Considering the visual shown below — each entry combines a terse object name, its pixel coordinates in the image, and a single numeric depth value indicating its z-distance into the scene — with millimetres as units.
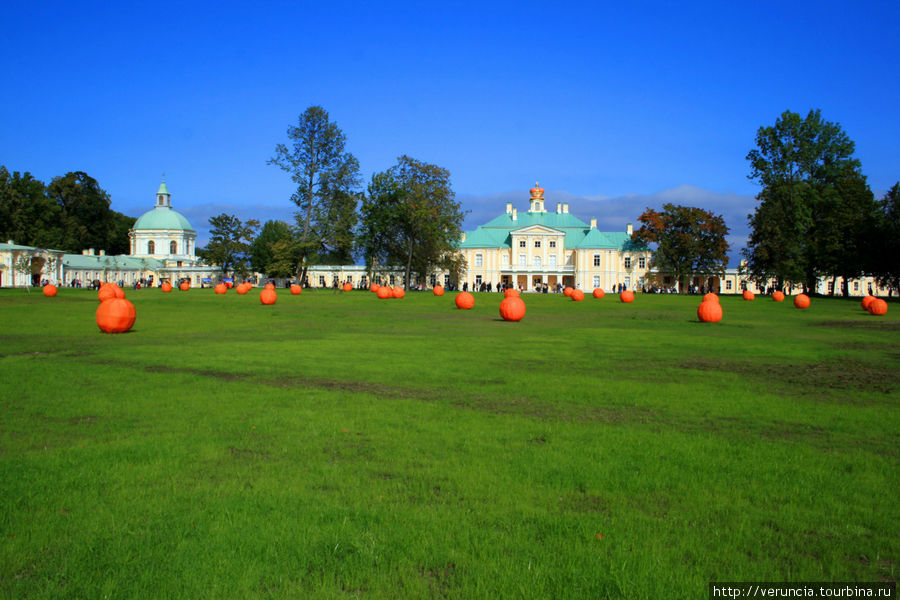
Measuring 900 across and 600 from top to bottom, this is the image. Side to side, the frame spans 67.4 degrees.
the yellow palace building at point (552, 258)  117500
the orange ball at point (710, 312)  30836
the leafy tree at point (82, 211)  130750
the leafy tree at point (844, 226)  68562
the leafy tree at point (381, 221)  94250
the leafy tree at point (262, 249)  132500
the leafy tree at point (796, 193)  74812
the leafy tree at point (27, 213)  111062
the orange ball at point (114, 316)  22031
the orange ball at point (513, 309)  29766
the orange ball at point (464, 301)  40094
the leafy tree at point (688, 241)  100750
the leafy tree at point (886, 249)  64800
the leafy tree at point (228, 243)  117625
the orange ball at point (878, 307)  38312
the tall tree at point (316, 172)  80938
